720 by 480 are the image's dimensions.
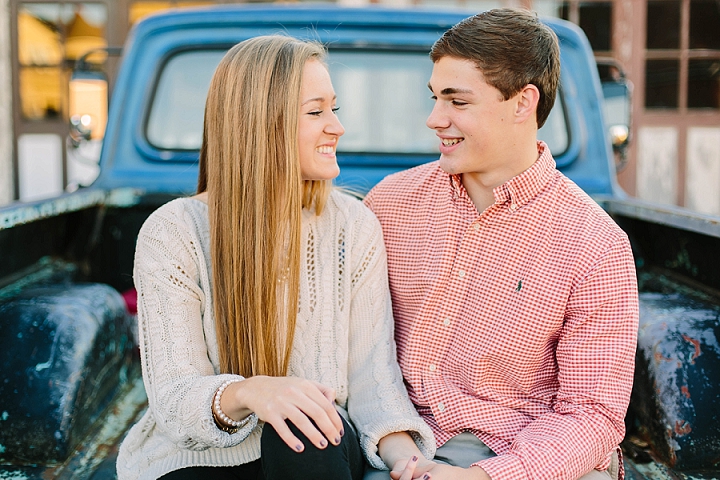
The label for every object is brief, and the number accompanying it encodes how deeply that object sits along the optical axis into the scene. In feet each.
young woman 5.14
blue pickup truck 5.46
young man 5.04
